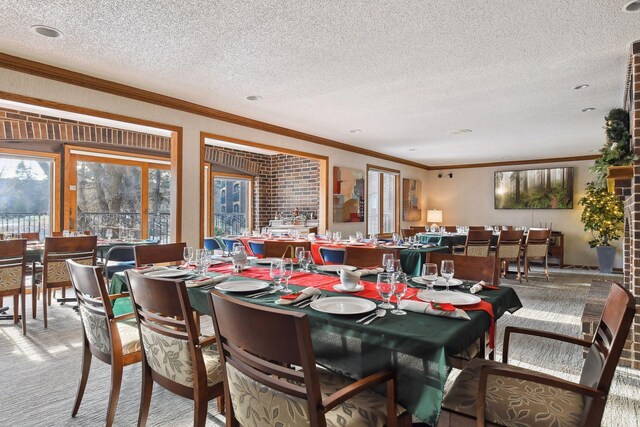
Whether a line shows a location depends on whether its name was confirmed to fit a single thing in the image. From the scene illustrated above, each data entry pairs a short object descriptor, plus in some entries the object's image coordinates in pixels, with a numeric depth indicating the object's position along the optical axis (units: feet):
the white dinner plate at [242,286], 6.25
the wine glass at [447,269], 6.13
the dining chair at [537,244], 20.30
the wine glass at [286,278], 6.16
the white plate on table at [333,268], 7.97
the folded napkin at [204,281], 6.65
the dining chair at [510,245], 18.93
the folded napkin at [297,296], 5.47
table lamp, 30.53
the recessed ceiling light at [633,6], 7.30
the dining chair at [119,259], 13.47
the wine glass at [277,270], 6.08
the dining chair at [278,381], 3.37
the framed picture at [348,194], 21.57
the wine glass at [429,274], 5.76
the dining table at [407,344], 3.94
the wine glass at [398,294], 4.98
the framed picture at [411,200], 28.27
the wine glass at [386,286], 5.03
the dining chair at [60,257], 11.50
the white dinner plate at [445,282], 6.50
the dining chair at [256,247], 14.04
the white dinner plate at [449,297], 5.45
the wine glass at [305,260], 7.59
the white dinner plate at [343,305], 4.96
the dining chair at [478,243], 17.39
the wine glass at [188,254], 7.99
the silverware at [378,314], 4.60
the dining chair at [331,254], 13.08
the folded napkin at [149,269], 7.83
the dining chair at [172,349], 5.05
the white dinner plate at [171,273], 7.43
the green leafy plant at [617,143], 10.77
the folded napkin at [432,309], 4.78
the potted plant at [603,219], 21.71
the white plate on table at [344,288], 6.15
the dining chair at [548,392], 3.96
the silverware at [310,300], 5.35
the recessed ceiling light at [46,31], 8.34
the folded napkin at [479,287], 6.08
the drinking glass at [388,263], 6.08
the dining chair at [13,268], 10.53
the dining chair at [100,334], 5.86
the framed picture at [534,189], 26.21
